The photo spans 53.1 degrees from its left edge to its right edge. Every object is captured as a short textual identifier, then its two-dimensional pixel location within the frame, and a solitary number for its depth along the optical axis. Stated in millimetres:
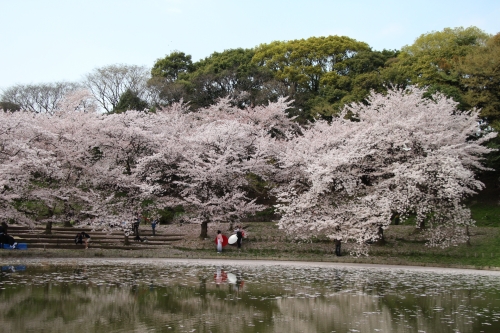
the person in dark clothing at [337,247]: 27547
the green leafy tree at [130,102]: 58188
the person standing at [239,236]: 29634
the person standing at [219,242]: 28859
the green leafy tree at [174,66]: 68188
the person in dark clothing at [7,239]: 26844
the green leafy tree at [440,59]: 41156
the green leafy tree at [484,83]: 38125
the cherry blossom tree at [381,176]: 26875
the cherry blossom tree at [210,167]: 31641
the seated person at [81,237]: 28969
